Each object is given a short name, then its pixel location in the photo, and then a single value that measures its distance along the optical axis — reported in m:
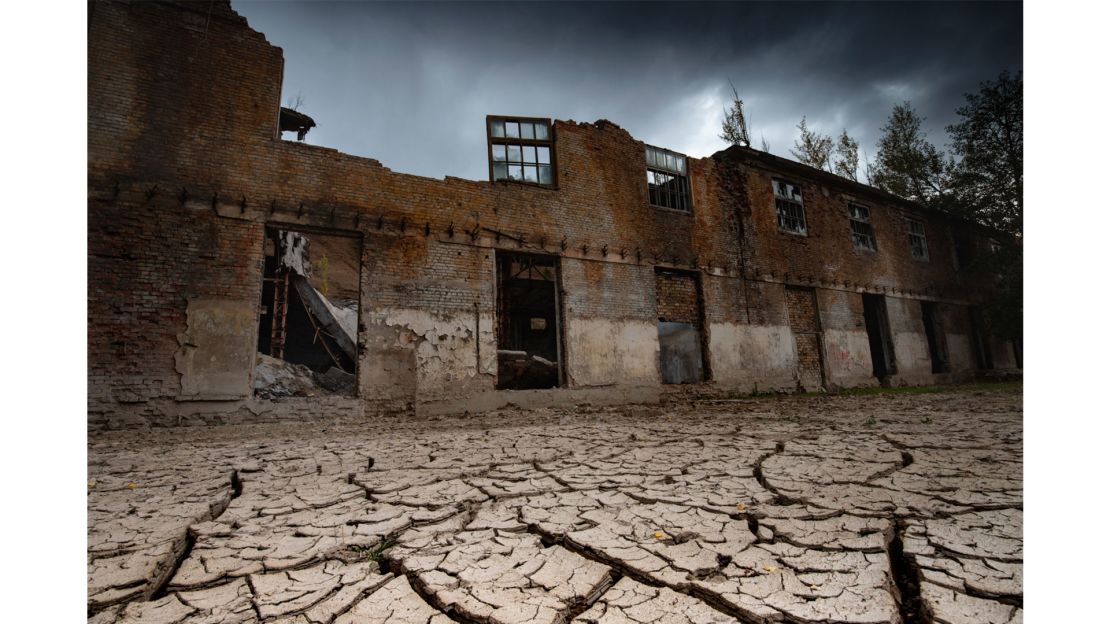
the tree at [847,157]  15.27
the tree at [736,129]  13.35
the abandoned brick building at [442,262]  5.56
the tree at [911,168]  11.59
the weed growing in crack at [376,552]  1.63
